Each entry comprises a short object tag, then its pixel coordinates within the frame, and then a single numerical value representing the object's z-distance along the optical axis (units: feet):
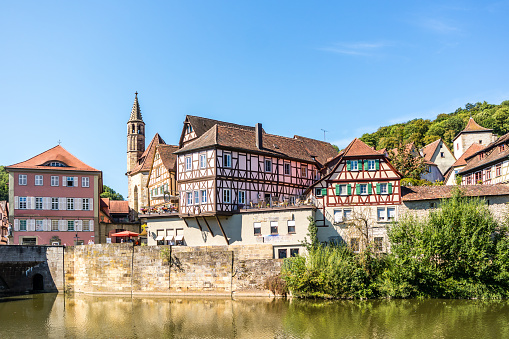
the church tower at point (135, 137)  233.76
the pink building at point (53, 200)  169.99
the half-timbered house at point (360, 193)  136.98
